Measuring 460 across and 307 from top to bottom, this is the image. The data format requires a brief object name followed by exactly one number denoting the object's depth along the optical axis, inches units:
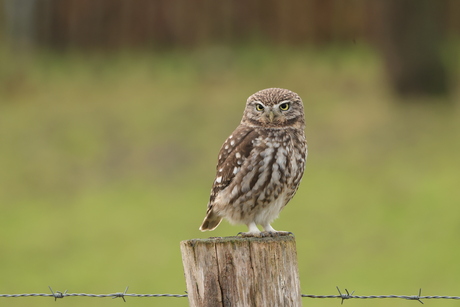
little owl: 476.4
